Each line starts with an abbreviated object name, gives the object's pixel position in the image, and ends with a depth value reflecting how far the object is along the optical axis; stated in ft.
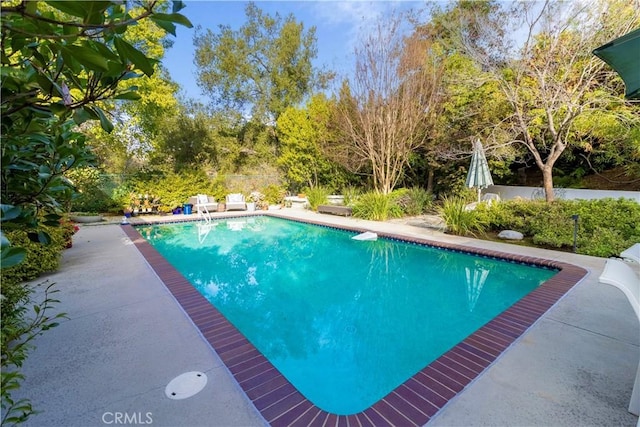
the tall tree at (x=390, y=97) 37.09
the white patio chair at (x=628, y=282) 7.08
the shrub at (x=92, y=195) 39.02
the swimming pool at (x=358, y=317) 9.05
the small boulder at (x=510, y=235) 24.80
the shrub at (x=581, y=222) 20.63
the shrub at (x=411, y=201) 39.95
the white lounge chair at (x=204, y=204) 43.50
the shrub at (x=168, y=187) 44.06
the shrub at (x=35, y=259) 14.85
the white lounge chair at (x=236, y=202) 46.97
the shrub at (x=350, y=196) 41.31
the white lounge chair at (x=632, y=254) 8.18
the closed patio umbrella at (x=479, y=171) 29.25
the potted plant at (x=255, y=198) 49.43
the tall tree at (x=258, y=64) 59.16
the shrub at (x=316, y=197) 45.55
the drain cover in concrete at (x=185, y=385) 7.89
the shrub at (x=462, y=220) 27.09
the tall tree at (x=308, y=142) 50.80
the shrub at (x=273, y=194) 52.37
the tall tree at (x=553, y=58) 23.40
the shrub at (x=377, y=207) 36.22
